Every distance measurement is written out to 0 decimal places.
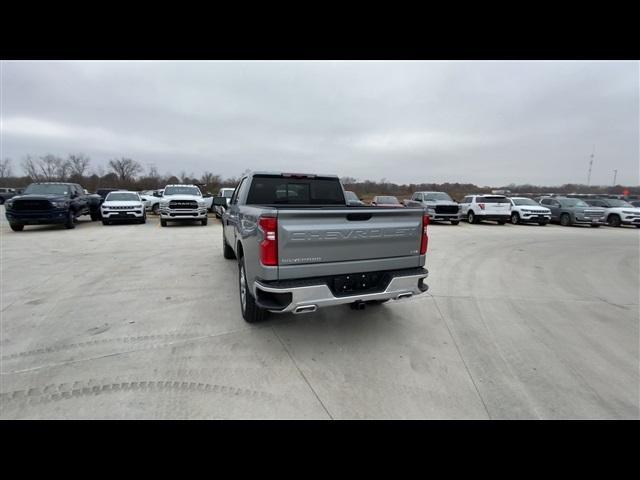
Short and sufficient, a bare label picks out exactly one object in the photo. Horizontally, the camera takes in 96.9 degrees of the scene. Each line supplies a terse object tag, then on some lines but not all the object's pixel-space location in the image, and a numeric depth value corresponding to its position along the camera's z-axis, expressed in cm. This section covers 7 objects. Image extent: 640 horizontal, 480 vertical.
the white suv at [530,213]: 1702
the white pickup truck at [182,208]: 1307
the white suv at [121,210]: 1341
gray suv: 1695
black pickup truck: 1069
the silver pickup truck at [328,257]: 271
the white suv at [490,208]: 1670
